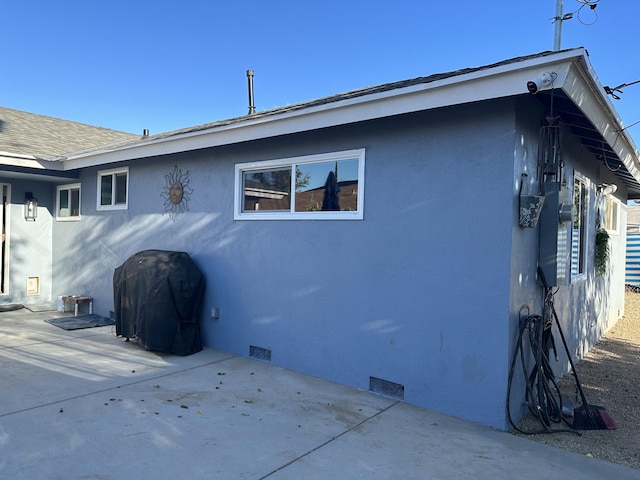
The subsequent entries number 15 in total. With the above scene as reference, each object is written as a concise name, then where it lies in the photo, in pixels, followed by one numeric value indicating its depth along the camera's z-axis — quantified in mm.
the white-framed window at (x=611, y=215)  8320
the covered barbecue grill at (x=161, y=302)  5672
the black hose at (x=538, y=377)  3918
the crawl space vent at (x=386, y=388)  4376
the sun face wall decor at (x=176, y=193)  6594
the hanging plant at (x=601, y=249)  7398
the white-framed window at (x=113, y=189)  7735
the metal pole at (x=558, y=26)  5906
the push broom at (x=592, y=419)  3898
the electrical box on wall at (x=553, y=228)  4309
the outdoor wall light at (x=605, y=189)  7187
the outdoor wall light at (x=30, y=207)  8961
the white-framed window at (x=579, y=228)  5805
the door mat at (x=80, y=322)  7230
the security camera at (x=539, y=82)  3180
